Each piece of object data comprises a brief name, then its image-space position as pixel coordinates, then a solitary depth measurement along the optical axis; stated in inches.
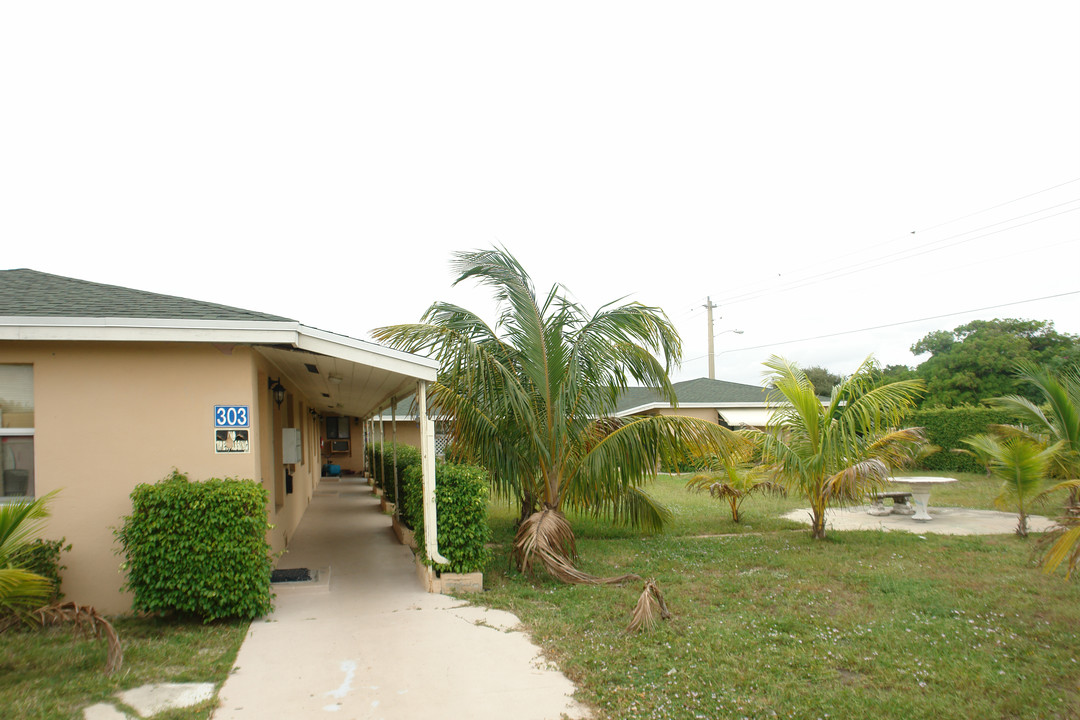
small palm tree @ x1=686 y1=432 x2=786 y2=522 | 449.5
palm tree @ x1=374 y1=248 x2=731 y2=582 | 329.1
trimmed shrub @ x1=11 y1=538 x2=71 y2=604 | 216.1
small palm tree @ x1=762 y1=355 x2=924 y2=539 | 376.1
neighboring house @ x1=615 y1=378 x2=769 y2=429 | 1060.5
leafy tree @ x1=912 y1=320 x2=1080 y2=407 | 1221.7
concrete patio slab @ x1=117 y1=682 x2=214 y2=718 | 156.3
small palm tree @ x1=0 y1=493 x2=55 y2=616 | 154.0
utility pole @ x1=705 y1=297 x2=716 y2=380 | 1332.4
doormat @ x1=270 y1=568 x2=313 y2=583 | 287.0
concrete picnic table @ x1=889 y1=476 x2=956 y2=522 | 485.7
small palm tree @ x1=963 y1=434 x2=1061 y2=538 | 348.2
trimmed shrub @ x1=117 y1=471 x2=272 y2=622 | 216.4
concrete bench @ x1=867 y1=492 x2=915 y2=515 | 525.7
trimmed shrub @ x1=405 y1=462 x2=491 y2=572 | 273.0
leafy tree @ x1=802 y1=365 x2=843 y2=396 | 1969.9
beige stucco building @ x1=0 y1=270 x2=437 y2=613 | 233.5
